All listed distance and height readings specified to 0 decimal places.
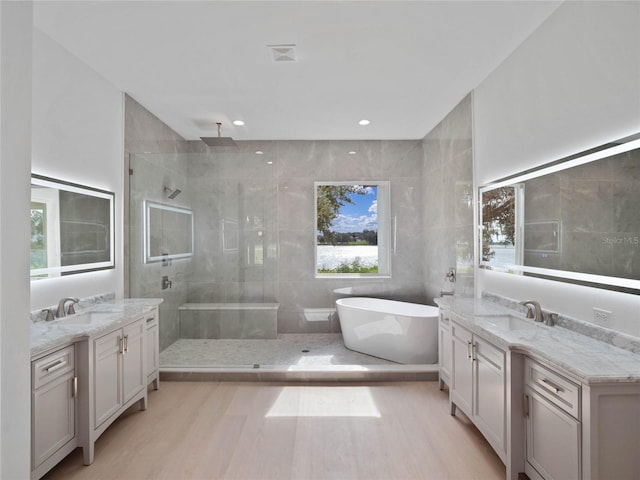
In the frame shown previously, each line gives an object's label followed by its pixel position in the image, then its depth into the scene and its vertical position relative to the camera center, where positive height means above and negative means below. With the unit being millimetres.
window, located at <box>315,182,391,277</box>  4883 +104
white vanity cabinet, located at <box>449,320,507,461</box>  1982 -902
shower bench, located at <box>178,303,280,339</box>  3863 -862
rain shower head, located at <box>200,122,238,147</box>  3937 +1089
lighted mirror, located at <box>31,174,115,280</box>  2371 +95
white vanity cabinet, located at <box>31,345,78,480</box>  1815 -898
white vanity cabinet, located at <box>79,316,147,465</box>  2141 -911
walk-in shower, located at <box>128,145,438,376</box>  3717 -229
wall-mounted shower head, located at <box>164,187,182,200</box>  3811 +513
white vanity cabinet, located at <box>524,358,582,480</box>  1503 -842
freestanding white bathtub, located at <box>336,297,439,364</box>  3564 -978
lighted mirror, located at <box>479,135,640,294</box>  1692 +111
